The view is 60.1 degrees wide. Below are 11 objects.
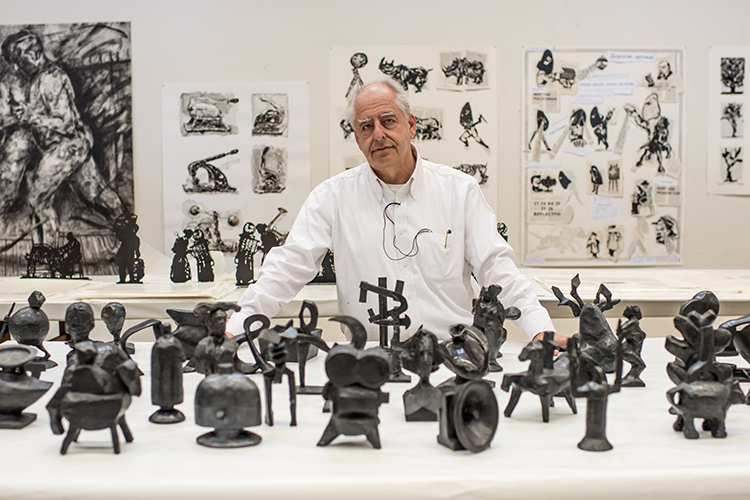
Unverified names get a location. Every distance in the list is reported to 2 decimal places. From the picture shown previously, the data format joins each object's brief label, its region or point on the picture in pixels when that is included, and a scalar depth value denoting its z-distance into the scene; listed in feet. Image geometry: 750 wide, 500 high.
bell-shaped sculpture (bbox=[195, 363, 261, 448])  3.69
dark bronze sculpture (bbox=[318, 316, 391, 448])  3.73
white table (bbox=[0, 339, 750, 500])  3.22
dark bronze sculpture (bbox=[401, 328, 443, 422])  4.11
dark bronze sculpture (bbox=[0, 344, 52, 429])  4.07
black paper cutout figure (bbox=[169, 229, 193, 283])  10.99
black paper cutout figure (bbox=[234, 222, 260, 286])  10.76
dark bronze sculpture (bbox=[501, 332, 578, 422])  4.18
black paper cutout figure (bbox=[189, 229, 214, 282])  11.24
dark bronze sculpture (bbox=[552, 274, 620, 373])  5.13
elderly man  8.18
